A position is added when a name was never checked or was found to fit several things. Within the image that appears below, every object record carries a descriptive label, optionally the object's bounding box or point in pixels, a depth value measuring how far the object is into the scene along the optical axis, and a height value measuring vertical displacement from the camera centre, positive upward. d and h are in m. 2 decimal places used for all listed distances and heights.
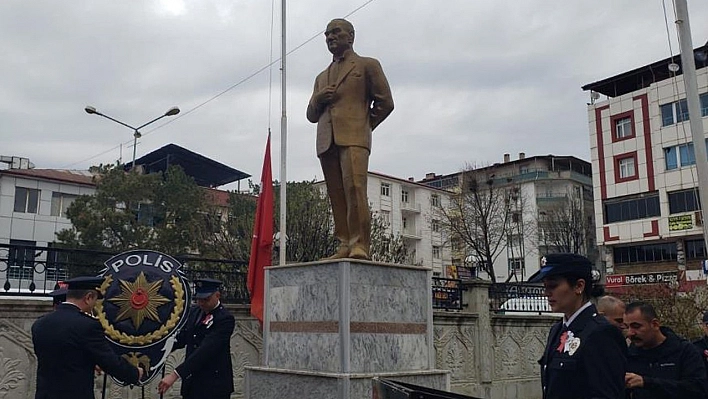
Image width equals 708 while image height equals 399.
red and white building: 31.77 +6.94
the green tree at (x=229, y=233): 19.80 +2.56
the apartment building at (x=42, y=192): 34.34 +6.64
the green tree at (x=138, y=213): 22.78 +3.69
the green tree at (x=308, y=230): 18.58 +2.38
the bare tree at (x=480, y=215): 36.44 +5.53
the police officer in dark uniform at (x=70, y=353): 4.37 -0.25
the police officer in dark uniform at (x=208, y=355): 5.50 -0.35
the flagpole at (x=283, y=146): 11.49 +3.08
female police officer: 2.78 -0.15
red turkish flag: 9.91 +1.06
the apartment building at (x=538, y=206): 41.78 +7.21
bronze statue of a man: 6.65 +1.93
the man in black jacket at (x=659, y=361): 3.94 -0.34
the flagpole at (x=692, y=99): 8.81 +2.89
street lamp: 24.00 +7.43
